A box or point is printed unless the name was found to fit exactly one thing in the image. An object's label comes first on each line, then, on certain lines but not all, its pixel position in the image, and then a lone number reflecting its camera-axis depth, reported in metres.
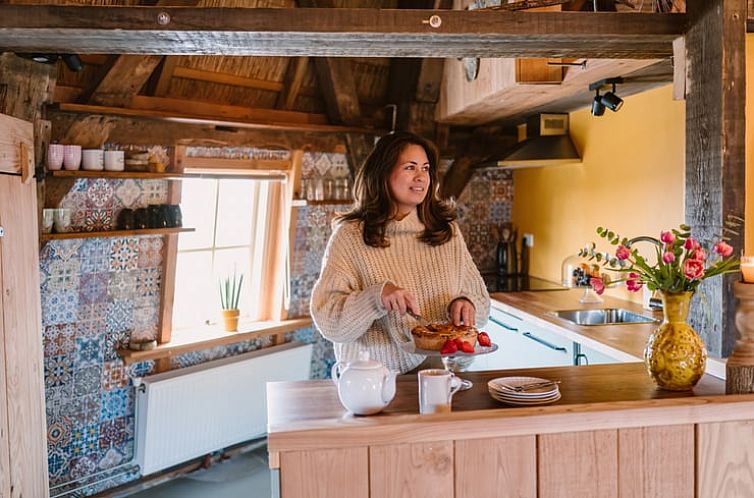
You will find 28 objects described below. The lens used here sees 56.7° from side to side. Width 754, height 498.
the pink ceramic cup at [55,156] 3.33
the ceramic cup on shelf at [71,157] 3.41
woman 2.23
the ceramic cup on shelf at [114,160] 3.58
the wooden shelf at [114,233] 3.39
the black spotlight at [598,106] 3.45
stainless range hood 4.42
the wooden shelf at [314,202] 4.57
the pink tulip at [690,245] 1.87
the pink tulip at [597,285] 1.95
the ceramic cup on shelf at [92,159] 3.50
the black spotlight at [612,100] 3.33
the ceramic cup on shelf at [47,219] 3.37
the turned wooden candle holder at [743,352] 1.86
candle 1.91
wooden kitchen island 1.61
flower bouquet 1.92
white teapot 1.67
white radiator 3.89
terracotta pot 4.41
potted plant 4.41
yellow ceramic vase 1.92
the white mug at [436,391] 1.71
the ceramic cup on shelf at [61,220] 3.42
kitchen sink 3.68
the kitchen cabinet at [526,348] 3.25
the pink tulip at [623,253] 1.91
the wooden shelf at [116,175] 3.39
